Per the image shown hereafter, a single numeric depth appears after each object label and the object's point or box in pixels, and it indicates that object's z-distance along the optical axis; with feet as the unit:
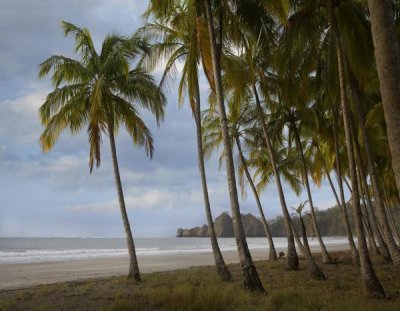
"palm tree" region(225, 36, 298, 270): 42.65
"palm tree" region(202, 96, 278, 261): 65.72
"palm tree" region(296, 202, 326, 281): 39.25
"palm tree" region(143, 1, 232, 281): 35.88
